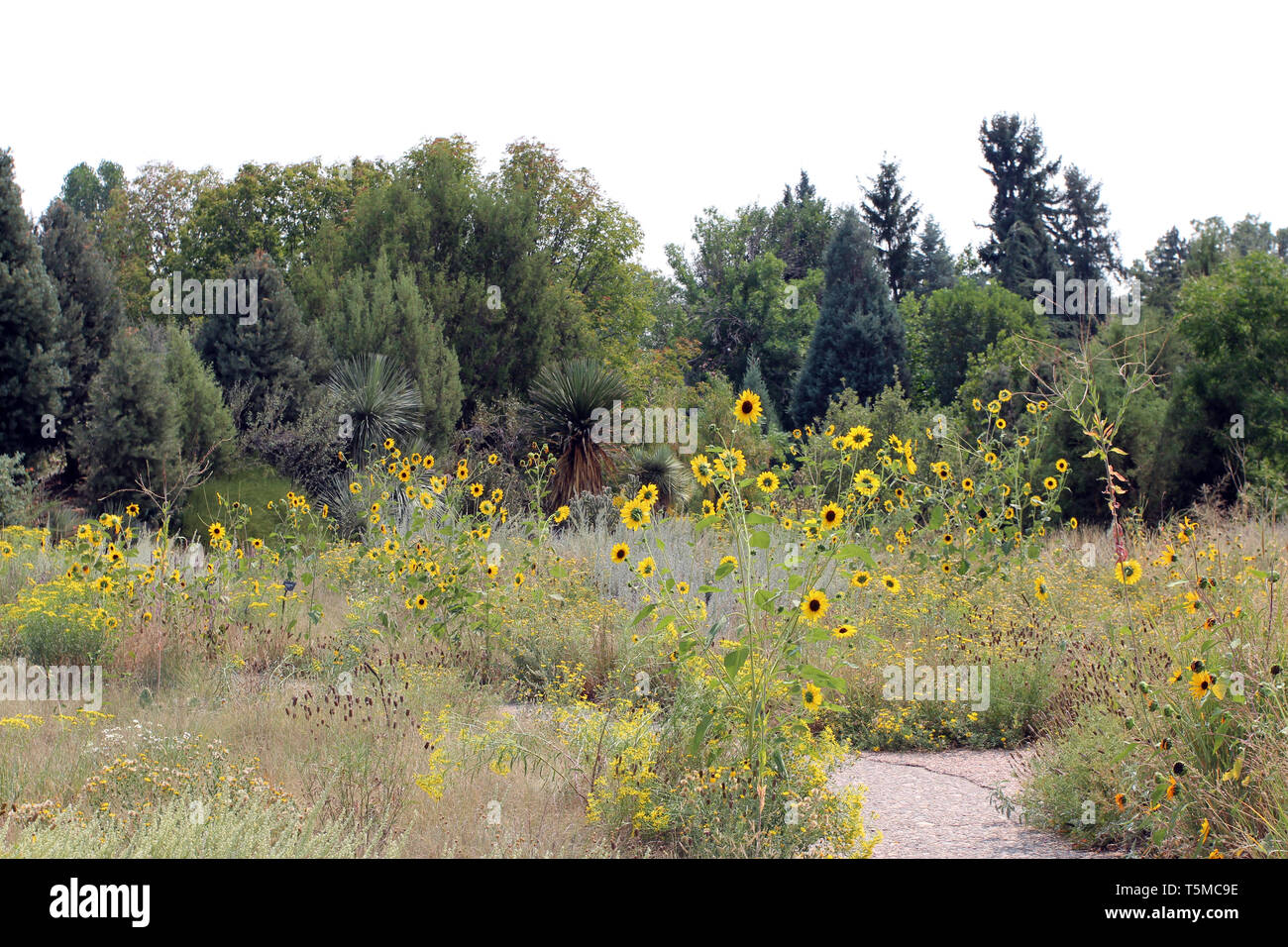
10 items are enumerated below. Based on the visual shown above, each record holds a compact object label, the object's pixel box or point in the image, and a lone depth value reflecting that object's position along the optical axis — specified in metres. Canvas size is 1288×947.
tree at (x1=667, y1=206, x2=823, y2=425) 38.88
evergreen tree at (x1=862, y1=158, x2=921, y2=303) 41.78
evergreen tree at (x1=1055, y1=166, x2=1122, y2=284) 40.66
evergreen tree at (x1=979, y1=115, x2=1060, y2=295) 38.03
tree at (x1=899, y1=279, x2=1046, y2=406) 33.09
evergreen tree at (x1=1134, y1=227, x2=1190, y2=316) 34.28
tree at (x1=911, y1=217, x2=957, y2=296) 43.38
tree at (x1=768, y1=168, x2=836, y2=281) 44.56
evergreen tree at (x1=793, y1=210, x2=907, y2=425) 31.42
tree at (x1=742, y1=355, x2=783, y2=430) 32.29
